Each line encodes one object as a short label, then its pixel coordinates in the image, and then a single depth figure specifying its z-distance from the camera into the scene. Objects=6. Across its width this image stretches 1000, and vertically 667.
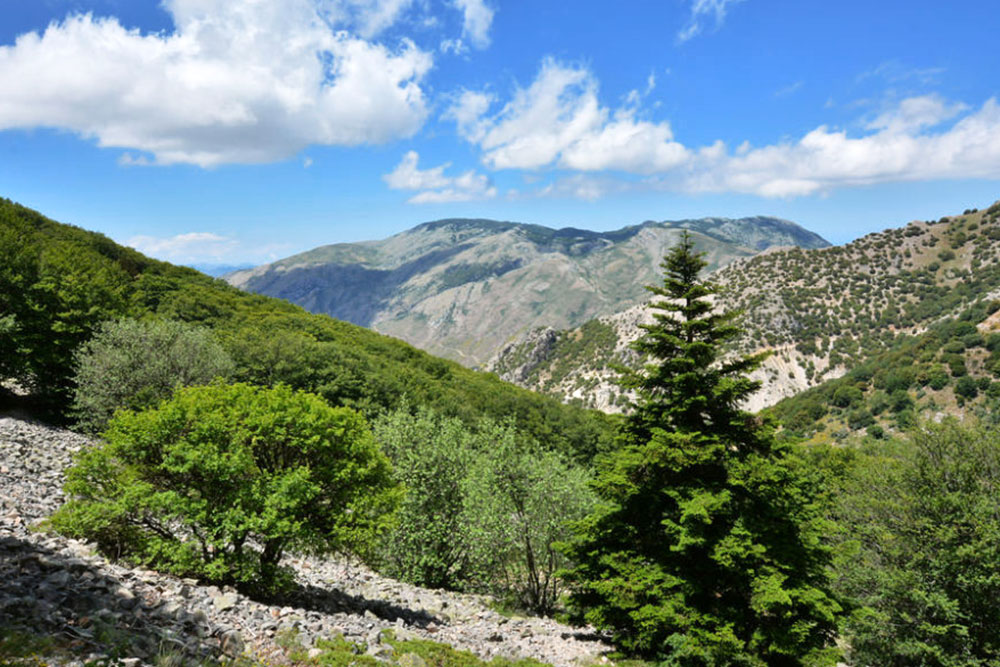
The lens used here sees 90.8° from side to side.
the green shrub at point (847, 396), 115.66
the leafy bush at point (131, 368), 28.64
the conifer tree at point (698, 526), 16.17
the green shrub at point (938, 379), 99.81
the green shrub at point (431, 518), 24.84
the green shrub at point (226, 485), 13.26
